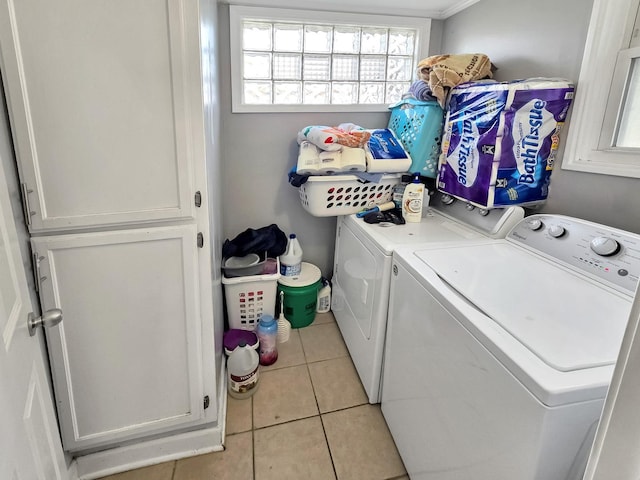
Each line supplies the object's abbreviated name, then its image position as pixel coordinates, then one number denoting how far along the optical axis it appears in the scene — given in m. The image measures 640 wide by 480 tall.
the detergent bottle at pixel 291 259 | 2.36
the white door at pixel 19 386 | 0.60
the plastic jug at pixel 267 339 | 2.05
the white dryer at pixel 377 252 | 1.62
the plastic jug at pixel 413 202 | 1.96
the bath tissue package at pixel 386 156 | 2.04
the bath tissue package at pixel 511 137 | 1.46
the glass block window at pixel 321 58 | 2.21
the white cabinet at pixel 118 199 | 1.02
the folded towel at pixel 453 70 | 1.82
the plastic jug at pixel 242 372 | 1.82
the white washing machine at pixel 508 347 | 0.80
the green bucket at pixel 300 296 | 2.34
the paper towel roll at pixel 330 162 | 1.98
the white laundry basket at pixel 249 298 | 2.12
